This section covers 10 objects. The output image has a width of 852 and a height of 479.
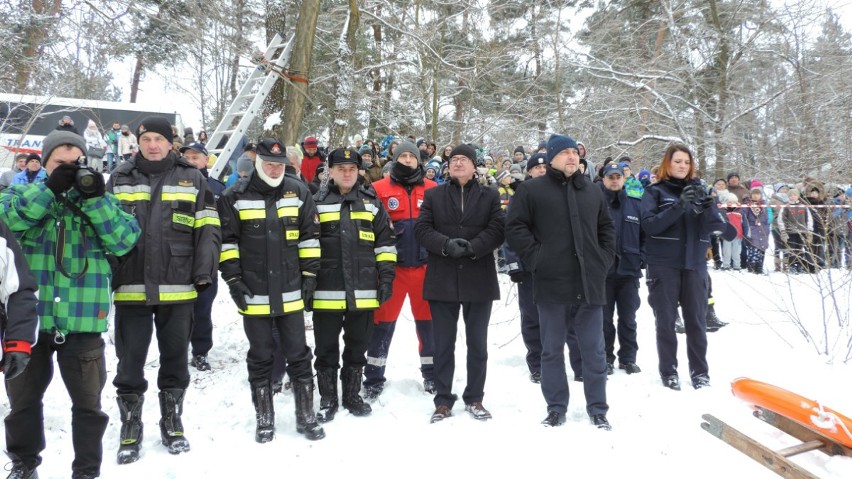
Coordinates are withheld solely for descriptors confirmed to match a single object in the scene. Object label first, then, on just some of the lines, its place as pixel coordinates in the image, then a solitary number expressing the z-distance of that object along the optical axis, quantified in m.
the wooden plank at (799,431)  3.61
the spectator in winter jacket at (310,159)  7.97
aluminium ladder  8.55
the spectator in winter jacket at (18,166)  7.44
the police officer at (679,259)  4.91
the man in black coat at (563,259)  4.16
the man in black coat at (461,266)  4.35
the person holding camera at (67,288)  3.20
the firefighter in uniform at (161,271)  3.64
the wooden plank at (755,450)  3.14
